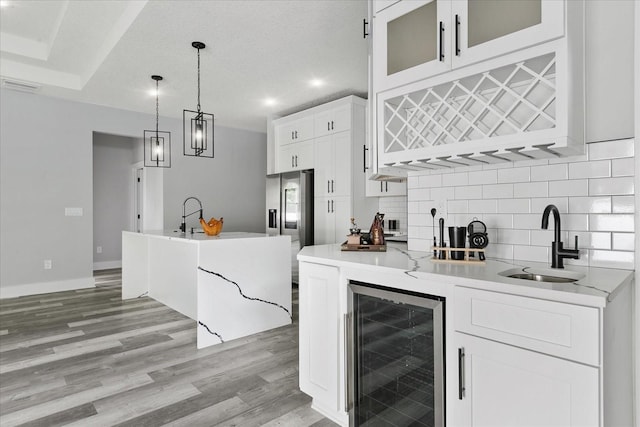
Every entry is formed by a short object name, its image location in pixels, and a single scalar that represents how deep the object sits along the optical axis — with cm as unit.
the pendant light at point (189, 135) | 590
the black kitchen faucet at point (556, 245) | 154
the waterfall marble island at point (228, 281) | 300
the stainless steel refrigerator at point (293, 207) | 518
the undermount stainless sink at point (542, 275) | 146
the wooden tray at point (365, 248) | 212
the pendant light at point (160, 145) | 580
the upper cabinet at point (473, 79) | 142
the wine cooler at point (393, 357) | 144
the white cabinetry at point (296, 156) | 532
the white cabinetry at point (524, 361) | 106
